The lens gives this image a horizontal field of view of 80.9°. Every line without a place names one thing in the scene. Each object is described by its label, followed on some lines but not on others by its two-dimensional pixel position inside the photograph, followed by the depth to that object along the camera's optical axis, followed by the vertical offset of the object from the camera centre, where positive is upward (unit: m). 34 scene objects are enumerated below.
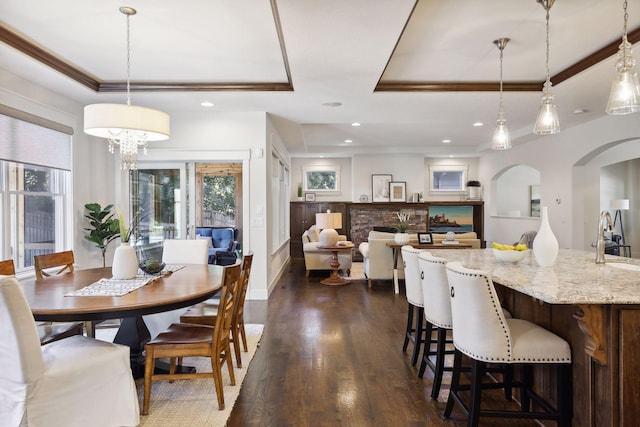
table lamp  6.16 -0.25
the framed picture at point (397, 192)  9.80 +0.49
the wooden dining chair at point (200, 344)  2.22 -0.80
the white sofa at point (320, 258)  6.92 -0.87
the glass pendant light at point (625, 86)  2.03 +0.69
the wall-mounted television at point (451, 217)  9.98 -0.17
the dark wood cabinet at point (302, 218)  9.73 -0.18
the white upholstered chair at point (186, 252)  3.74 -0.40
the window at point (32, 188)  3.72 +0.27
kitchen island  1.63 -0.58
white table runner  2.30 -0.49
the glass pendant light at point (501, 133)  3.39 +0.71
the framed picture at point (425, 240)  5.95 -0.47
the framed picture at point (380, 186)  9.82 +0.65
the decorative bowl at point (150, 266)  2.85 -0.42
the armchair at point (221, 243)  6.96 -0.60
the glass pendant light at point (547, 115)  2.74 +0.70
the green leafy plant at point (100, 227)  4.70 -0.19
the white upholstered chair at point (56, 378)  1.68 -0.82
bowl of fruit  2.56 -0.29
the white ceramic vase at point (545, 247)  2.43 -0.24
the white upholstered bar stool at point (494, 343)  1.85 -0.67
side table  6.21 -0.96
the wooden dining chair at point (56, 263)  2.90 -0.43
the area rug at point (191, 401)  2.17 -1.21
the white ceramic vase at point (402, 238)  5.81 -0.43
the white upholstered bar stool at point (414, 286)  2.86 -0.59
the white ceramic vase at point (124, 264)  2.69 -0.37
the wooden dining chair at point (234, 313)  2.76 -0.79
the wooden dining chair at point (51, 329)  2.44 -0.80
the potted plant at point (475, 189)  9.88 +0.56
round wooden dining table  2.00 -0.51
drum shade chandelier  2.58 +0.62
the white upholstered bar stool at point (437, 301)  2.38 -0.59
